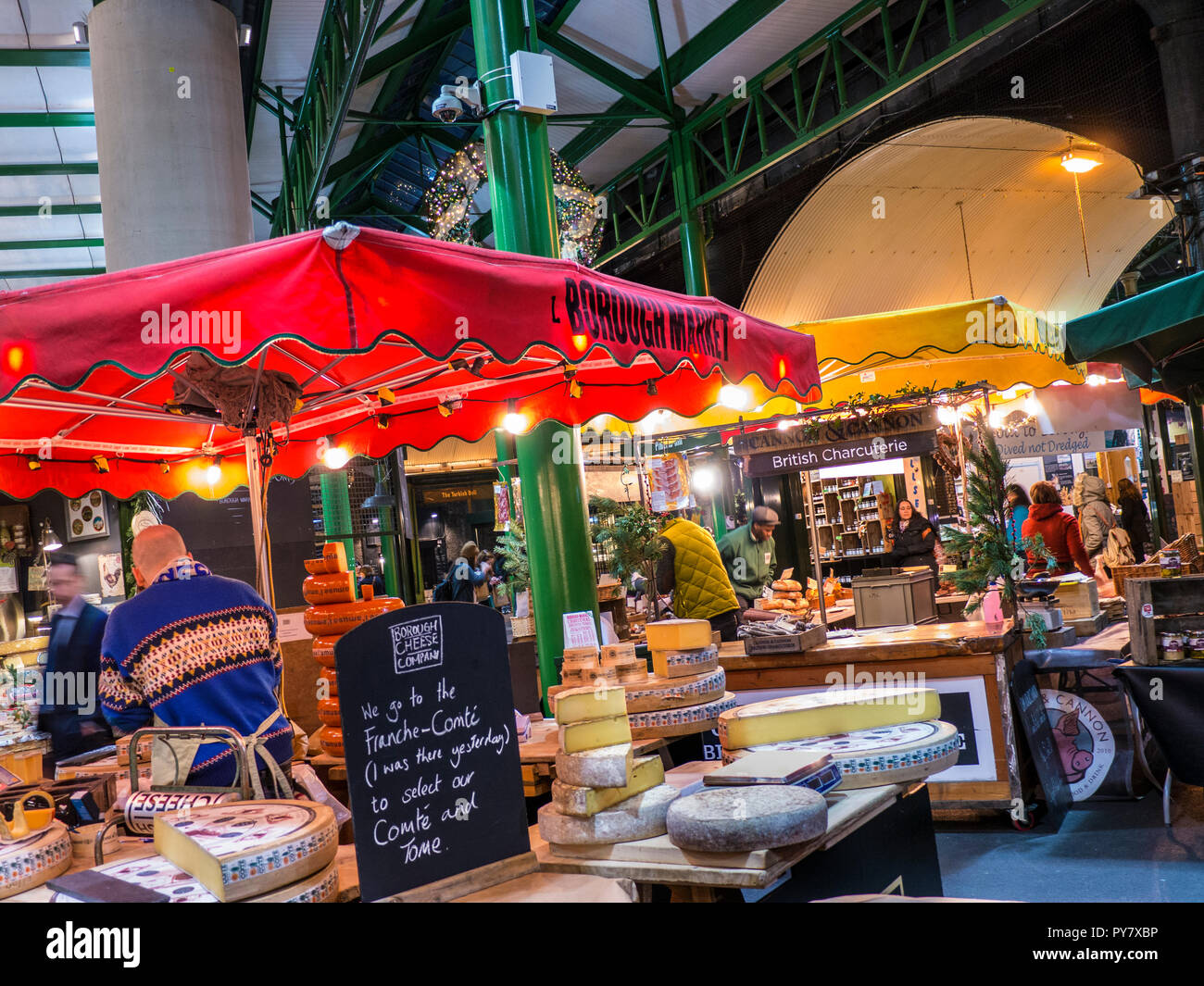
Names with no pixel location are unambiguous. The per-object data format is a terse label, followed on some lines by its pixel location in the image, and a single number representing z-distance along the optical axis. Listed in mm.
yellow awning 6012
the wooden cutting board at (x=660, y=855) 1934
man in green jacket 8523
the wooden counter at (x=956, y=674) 5008
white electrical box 5410
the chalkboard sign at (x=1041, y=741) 4973
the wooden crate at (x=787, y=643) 5207
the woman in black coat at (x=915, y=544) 9891
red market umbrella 2354
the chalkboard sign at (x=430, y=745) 1977
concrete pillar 6969
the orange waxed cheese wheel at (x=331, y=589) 4441
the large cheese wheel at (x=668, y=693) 3424
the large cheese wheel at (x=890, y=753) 2441
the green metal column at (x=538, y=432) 5473
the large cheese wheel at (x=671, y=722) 3395
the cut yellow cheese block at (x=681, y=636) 3574
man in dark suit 5070
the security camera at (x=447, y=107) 5977
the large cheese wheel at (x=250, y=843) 1769
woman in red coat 8227
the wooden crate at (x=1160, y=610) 4504
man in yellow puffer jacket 7012
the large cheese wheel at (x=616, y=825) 2225
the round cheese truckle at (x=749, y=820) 1946
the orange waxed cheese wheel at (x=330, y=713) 4234
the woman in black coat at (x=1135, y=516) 12898
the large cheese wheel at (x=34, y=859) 2105
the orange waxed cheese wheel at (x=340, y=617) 4324
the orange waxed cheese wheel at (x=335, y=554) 4461
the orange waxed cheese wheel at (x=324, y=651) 4277
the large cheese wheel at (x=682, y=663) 3549
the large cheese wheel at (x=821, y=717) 2750
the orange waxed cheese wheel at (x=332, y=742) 4148
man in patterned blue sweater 2918
